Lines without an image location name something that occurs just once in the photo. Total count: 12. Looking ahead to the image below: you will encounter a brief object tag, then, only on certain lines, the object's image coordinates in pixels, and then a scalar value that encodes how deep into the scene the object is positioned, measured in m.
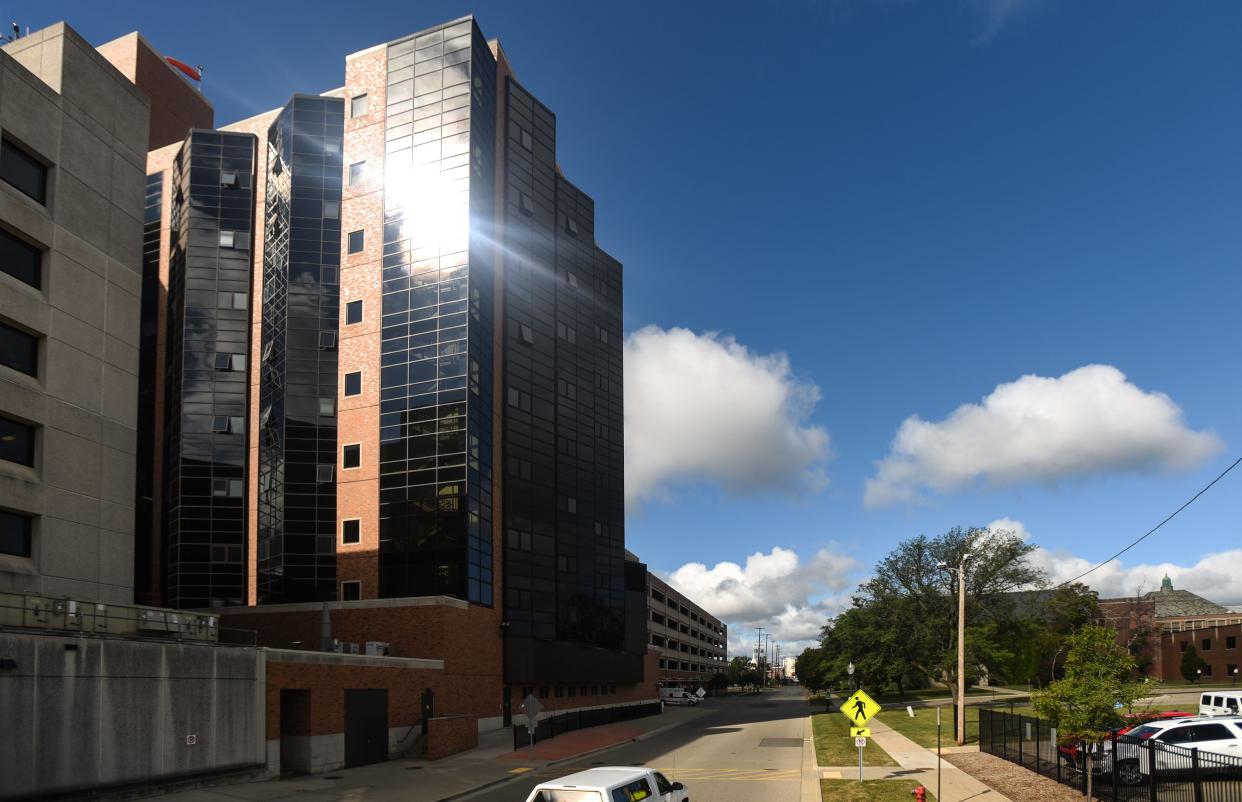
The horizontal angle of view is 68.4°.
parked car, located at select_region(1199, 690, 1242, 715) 35.19
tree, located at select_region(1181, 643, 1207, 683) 99.88
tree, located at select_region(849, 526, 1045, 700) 69.50
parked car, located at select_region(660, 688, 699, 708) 93.75
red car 23.69
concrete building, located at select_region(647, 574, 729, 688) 120.19
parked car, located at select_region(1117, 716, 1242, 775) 25.35
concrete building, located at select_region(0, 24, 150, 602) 27.91
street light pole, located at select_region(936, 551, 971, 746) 33.47
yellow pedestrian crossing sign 25.31
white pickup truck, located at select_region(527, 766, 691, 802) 15.99
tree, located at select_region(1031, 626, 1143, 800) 20.69
